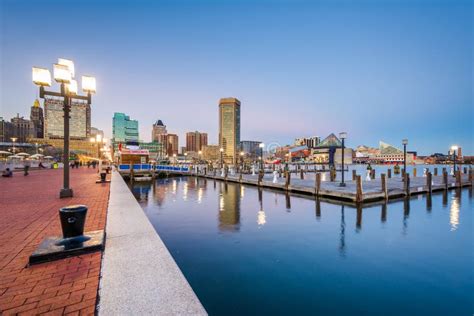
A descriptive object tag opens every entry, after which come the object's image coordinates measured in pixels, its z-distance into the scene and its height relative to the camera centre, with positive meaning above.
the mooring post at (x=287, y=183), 20.21 -2.19
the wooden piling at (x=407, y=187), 17.52 -2.16
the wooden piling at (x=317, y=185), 17.35 -2.02
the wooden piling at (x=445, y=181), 21.35 -2.09
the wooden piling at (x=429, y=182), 19.20 -2.00
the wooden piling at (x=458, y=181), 22.69 -2.19
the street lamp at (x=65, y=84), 9.24 +3.19
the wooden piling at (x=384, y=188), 15.93 -2.06
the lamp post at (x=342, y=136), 19.06 +1.88
